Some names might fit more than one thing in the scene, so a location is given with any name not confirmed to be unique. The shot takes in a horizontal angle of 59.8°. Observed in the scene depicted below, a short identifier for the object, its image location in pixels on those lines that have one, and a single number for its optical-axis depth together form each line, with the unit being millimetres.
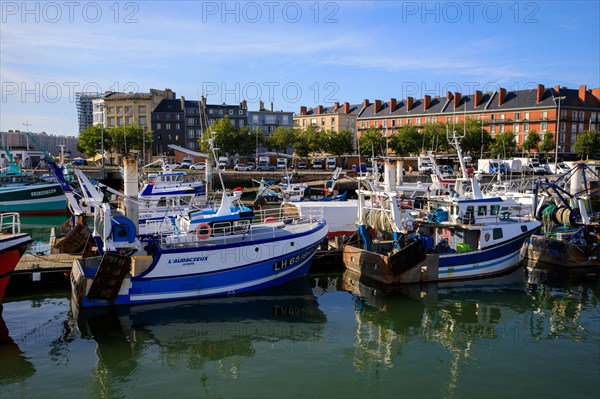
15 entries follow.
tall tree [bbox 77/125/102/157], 78438
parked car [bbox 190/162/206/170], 70762
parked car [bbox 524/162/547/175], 62225
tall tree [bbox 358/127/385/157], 79600
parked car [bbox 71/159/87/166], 79444
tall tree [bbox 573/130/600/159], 78000
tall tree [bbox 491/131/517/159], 78062
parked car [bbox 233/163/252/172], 73688
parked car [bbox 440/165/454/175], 59812
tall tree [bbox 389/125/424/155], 80375
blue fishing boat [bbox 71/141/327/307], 18531
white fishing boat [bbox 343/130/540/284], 22375
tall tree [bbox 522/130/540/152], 80250
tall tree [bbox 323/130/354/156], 84312
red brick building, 83625
